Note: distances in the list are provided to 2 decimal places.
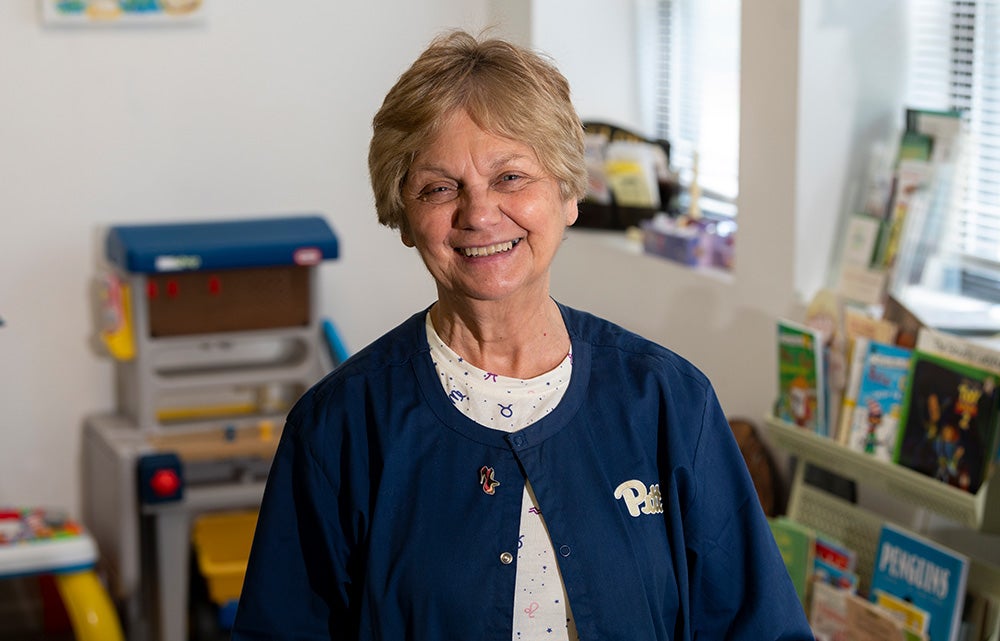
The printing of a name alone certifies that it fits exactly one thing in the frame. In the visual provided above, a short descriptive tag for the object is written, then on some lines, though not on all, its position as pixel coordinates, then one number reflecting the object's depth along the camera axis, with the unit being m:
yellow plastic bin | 3.85
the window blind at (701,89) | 4.04
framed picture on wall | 3.92
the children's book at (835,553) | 2.87
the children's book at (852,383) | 2.82
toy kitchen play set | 3.68
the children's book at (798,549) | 2.93
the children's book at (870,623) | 2.72
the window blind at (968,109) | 3.10
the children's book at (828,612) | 2.85
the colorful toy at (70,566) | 3.53
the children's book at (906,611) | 2.66
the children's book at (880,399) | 2.75
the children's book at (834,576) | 2.85
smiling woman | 1.43
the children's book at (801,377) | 2.89
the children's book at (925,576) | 2.60
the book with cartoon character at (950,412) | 2.54
